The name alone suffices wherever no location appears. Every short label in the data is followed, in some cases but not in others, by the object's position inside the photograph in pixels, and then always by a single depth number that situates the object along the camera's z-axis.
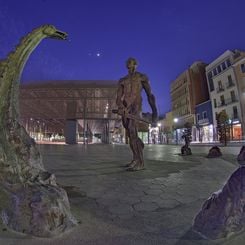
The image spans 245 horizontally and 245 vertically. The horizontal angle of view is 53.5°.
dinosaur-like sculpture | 1.56
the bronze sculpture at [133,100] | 4.41
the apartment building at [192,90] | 44.19
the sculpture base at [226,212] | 1.38
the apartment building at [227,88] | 32.22
